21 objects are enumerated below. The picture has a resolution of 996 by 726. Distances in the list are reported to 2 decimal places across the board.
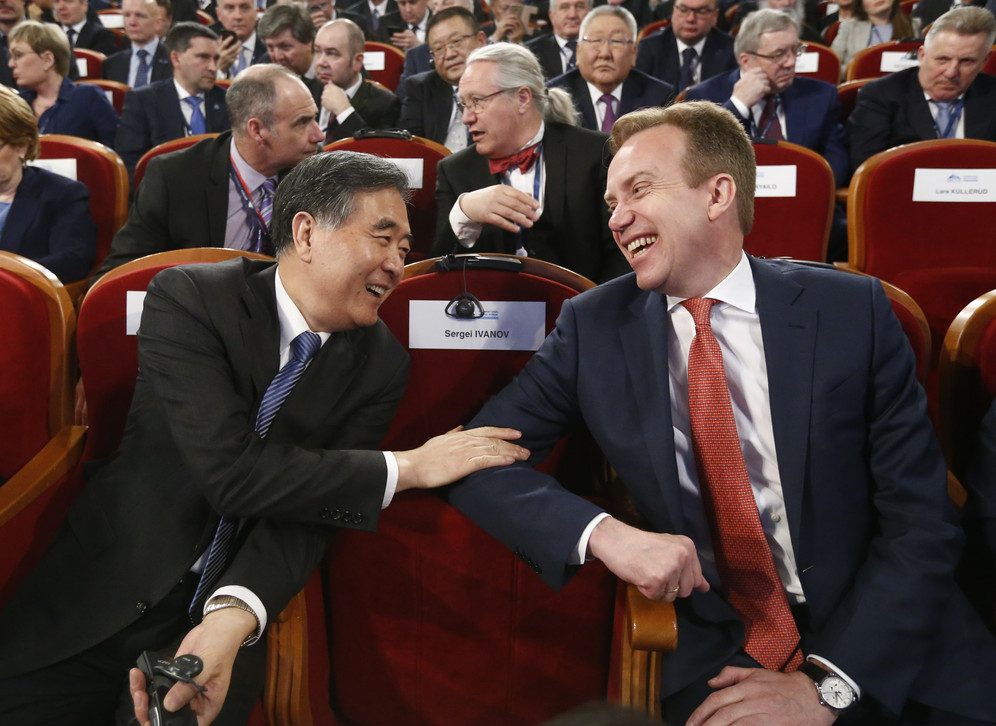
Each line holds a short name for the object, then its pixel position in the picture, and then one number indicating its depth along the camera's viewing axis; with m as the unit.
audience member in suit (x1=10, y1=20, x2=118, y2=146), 4.46
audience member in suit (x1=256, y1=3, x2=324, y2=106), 4.67
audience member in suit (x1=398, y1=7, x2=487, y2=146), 4.47
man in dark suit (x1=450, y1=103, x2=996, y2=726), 1.31
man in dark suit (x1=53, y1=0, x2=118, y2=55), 7.59
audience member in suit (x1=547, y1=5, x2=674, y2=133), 4.20
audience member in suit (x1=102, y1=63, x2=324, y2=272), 2.75
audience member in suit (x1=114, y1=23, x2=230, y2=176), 4.53
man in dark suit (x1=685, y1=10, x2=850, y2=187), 3.68
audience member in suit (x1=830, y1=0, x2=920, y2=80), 5.80
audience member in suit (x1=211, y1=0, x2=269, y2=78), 6.26
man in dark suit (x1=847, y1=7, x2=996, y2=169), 3.51
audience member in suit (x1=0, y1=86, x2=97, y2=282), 2.80
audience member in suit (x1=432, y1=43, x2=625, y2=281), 2.70
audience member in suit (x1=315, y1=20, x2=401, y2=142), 4.62
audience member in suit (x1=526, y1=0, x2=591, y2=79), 5.53
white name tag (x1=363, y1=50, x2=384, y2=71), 6.33
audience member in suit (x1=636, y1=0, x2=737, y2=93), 5.29
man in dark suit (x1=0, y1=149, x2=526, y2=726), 1.38
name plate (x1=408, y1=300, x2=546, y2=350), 1.72
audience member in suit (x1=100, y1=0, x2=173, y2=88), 6.17
